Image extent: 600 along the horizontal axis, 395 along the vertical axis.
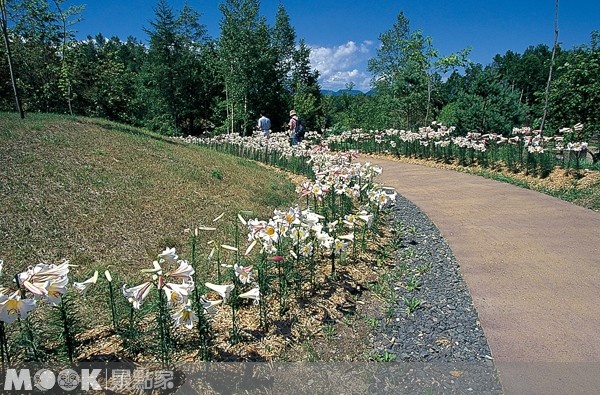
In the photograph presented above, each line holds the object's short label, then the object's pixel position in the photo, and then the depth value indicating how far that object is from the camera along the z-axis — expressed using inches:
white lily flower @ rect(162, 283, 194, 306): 75.8
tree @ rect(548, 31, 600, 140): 403.2
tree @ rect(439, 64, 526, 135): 472.7
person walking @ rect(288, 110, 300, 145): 482.2
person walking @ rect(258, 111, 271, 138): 525.1
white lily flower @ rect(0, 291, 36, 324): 67.1
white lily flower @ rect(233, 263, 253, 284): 97.5
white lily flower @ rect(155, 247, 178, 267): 77.8
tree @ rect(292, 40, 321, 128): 1057.9
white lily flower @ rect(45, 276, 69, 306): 69.5
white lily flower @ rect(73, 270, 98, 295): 80.6
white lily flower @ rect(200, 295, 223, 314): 86.3
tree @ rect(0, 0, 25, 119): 332.2
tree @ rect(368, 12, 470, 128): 582.0
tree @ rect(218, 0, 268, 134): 951.6
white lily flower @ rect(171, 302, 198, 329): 80.2
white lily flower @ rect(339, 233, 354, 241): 130.8
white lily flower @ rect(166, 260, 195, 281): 78.2
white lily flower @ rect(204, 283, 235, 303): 83.9
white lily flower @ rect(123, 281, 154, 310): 78.2
